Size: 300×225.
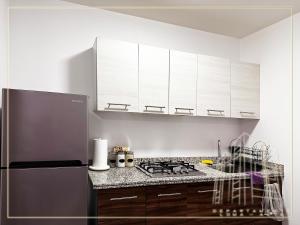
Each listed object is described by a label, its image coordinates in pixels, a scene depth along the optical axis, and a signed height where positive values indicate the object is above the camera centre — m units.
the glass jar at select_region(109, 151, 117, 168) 2.27 -0.46
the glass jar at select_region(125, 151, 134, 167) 2.25 -0.48
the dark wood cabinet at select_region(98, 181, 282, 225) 1.69 -0.76
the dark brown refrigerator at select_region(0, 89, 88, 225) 1.42 -0.31
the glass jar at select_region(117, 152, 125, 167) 2.21 -0.46
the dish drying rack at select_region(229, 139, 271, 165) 2.53 -0.46
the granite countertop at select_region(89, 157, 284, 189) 1.68 -0.53
